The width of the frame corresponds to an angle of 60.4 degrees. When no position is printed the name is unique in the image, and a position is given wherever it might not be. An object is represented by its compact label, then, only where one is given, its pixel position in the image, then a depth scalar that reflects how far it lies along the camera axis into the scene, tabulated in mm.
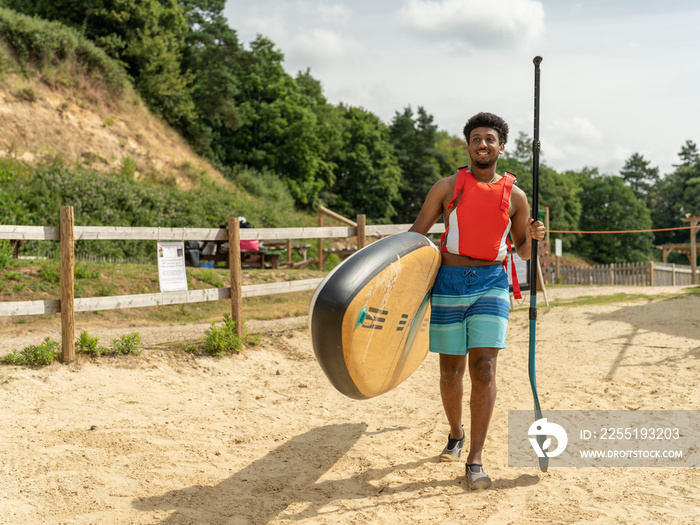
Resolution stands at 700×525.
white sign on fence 6586
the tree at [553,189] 45531
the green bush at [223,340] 6590
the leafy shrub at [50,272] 9773
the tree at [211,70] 28297
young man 3379
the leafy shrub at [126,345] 6145
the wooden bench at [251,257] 13086
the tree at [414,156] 41344
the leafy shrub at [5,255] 9741
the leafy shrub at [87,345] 5949
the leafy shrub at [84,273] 10008
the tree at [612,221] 49938
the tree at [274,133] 31344
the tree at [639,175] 65125
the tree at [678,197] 52406
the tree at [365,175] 37062
